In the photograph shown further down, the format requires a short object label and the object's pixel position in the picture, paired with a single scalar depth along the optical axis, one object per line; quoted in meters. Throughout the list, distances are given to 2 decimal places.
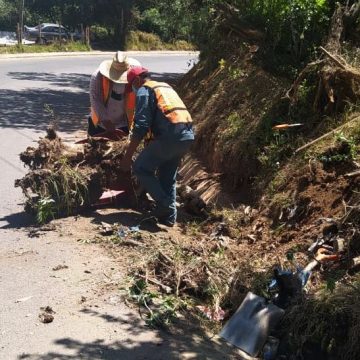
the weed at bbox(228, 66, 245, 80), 10.26
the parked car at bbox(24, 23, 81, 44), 44.55
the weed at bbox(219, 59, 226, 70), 11.67
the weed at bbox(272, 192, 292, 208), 6.12
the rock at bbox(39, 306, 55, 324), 4.29
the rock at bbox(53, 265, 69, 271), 5.21
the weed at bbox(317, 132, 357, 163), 6.08
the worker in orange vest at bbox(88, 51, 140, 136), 7.17
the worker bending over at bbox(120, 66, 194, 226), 6.16
